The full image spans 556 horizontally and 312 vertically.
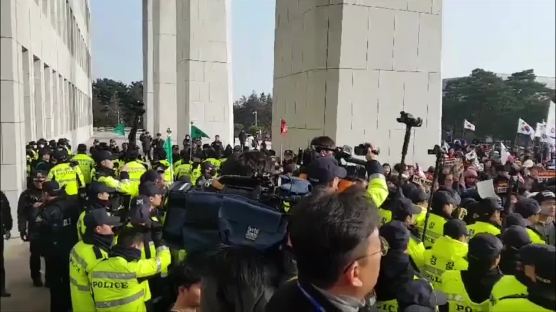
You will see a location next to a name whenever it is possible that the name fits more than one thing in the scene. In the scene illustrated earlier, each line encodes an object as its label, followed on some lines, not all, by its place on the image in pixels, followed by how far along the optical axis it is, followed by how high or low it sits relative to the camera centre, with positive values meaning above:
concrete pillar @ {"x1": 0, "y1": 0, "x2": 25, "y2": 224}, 9.39 -0.31
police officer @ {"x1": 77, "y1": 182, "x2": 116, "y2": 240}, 5.95 -0.96
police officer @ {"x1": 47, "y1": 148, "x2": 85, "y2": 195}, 7.58 -0.96
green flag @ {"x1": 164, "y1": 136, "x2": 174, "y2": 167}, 8.74 -0.60
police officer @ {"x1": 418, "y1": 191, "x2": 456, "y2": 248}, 5.23 -1.01
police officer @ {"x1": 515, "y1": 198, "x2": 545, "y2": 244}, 4.82 -0.87
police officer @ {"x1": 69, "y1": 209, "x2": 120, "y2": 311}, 4.18 -1.16
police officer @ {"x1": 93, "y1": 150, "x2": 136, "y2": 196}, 7.08 -0.91
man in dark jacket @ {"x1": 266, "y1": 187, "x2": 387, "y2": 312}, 1.57 -0.42
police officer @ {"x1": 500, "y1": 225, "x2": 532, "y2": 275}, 3.59 -0.89
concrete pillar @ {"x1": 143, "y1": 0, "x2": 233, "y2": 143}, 21.50 +2.05
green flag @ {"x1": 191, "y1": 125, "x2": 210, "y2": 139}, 11.62 -0.41
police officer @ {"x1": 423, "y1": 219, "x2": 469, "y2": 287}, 4.06 -1.07
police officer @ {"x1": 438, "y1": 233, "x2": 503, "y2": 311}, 3.46 -1.09
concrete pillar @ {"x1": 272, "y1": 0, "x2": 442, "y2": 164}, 11.50 +1.07
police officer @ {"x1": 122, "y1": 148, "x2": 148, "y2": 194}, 7.96 -0.90
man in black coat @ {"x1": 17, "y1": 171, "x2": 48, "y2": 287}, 6.36 -1.48
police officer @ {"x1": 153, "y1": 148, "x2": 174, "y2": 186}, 8.92 -1.03
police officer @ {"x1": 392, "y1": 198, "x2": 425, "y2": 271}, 4.35 -0.90
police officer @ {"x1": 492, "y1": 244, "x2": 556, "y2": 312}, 2.27 -0.78
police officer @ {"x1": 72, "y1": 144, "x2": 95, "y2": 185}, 9.05 -0.91
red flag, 12.84 -0.29
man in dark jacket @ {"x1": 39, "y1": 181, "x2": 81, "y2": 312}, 5.86 -1.47
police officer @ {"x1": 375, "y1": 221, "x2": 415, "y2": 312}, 3.29 -0.98
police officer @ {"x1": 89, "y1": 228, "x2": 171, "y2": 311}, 3.91 -1.24
